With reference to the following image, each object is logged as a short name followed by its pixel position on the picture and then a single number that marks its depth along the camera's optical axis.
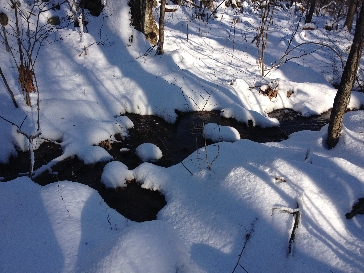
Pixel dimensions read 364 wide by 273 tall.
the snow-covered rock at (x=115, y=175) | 4.43
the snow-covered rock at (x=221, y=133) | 5.62
